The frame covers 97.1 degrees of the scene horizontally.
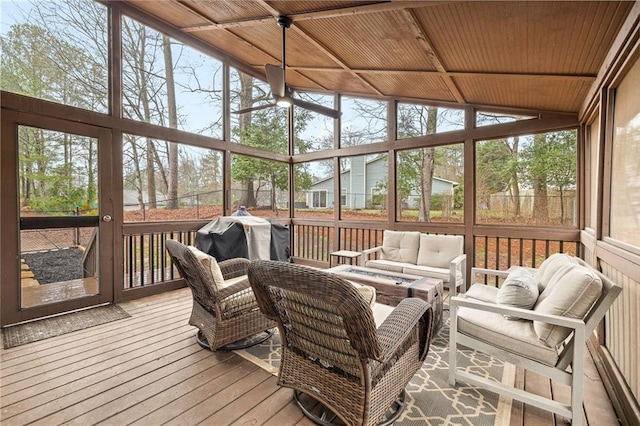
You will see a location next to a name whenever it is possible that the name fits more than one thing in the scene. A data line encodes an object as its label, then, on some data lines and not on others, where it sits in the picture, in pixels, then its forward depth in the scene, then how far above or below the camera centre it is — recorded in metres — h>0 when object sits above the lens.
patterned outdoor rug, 1.79 -1.34
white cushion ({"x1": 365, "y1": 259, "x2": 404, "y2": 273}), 4.09 -0.86
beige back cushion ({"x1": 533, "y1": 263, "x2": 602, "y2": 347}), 1.75 -0.59
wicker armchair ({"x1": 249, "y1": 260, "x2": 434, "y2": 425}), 1.37 -0.78
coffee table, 2.88 -0.85
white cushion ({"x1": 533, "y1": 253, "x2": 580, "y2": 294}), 2.38 -0.54
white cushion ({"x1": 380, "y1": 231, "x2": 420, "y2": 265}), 4.46 -0.63
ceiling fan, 3.08 +1.39
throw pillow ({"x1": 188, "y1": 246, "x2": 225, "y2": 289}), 2.48 -0.53
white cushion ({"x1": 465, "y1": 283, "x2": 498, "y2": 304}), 2.58 -0.83
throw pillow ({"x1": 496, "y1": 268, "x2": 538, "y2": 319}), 2.13 -0.66
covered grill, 4.29 -0.47
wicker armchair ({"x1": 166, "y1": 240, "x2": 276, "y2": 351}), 2.38 -0.92
